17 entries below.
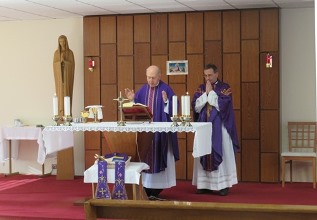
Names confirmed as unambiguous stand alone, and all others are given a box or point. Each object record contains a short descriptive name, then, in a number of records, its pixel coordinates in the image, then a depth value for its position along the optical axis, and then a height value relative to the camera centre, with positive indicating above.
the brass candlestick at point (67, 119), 7.33 -0.24
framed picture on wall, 10.08 +0.46
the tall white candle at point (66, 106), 7.30 -0.10
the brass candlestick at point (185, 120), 6.97 -0.25
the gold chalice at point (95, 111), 7.68 -0.16
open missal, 7.09 -0.16
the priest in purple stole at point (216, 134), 8.30 -0.48
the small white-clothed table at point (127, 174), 6.91 -0.82
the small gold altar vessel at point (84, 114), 7.59 -0.19
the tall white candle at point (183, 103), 6.92 -0.07
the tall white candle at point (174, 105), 7.00 -0.09
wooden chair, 9.73 -0.61
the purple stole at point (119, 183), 6.89 -0.91
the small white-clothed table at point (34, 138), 9.91 -0.66
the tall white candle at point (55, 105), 7.28 -0.09
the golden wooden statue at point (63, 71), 9.85 +0.40
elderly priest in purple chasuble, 7.80 -0.57
